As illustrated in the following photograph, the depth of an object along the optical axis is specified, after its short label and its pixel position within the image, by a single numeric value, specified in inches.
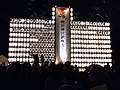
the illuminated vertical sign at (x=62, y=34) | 690.2
